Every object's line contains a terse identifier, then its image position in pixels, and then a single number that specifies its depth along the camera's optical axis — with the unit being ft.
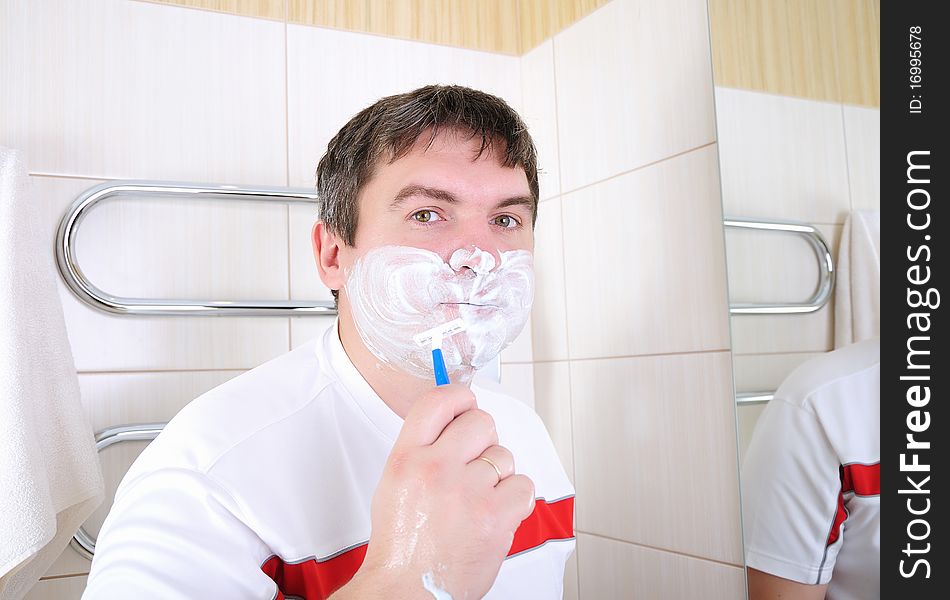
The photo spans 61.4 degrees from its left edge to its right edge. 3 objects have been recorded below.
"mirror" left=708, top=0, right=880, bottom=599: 3.05
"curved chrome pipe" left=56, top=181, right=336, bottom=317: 4.21
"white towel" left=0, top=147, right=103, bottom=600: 3.45
